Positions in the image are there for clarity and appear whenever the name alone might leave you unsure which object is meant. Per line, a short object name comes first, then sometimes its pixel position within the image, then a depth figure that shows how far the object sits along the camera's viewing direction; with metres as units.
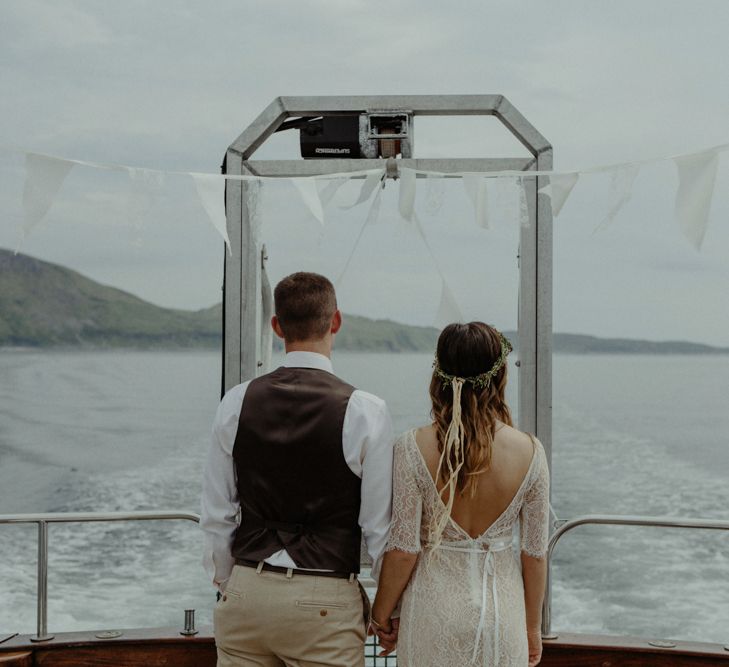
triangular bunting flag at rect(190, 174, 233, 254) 2.73
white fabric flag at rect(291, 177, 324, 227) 2.84
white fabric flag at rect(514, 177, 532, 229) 2.96
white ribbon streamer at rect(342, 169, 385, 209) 2.95
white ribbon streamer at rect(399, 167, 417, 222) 2.82
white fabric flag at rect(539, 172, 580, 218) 2.76
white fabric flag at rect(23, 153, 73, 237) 2.61
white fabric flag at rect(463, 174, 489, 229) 2.87
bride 2.02
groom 2.04
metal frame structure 3.07
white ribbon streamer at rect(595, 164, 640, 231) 2.69
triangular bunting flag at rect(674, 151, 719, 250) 2.48
